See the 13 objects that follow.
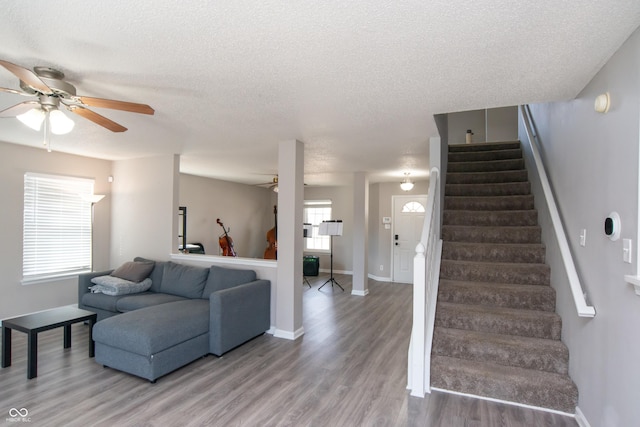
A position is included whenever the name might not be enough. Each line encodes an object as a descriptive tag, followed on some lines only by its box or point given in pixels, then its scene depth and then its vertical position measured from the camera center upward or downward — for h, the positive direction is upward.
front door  7.33 -0.28
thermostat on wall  1.84 -0.03
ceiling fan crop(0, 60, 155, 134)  2.11 +0.73
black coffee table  2.87 -1.00
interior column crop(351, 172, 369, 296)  6.25 -0.36
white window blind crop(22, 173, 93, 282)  4.42 -0.15
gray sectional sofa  2.88 -1.01
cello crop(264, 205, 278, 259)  7.65 -0.65
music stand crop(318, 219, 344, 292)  6.91 -0.22
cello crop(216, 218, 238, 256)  7.04 -0.61
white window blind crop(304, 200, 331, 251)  8.81 +0.00
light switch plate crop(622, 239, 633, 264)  1.72 -0.15
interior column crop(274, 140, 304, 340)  3.93 -0.28
